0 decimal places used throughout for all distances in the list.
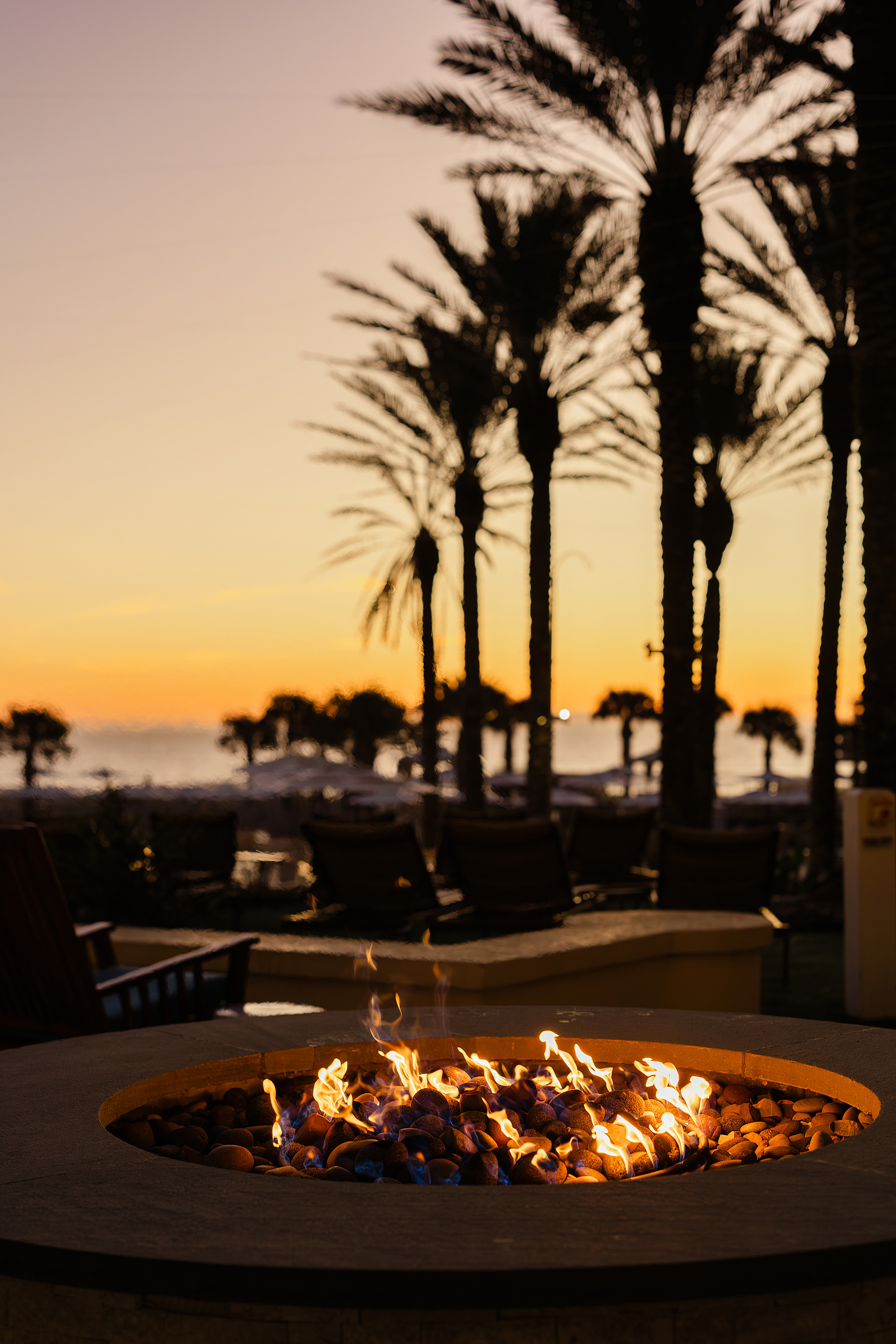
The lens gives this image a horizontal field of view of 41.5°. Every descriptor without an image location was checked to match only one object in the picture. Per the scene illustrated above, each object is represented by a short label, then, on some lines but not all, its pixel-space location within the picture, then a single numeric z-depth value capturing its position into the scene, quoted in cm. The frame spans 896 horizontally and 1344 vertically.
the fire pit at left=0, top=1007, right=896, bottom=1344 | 184
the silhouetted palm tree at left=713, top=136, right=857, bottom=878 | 1712
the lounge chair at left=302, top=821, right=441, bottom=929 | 774
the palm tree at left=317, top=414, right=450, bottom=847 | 2453
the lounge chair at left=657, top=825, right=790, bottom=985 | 792
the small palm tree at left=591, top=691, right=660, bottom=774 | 6825
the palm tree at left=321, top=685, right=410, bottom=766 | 6341
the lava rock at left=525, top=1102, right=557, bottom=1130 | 307
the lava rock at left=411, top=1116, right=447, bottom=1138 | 295
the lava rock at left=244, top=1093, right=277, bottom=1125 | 319
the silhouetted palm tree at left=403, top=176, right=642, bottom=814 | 1727
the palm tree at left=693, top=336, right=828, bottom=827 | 2267
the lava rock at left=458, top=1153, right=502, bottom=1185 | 268
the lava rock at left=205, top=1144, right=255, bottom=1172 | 278
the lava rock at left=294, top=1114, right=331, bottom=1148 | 297
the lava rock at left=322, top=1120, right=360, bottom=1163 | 290
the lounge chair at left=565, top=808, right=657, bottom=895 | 995
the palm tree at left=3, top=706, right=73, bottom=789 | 6762
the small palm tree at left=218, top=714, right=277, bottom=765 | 7369
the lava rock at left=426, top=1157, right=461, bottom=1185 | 269
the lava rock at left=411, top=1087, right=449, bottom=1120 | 310
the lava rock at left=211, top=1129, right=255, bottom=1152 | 296
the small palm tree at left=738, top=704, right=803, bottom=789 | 7156
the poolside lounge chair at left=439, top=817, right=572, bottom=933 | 779
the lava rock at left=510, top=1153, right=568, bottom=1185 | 265
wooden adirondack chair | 420
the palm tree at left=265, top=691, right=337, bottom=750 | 6512
